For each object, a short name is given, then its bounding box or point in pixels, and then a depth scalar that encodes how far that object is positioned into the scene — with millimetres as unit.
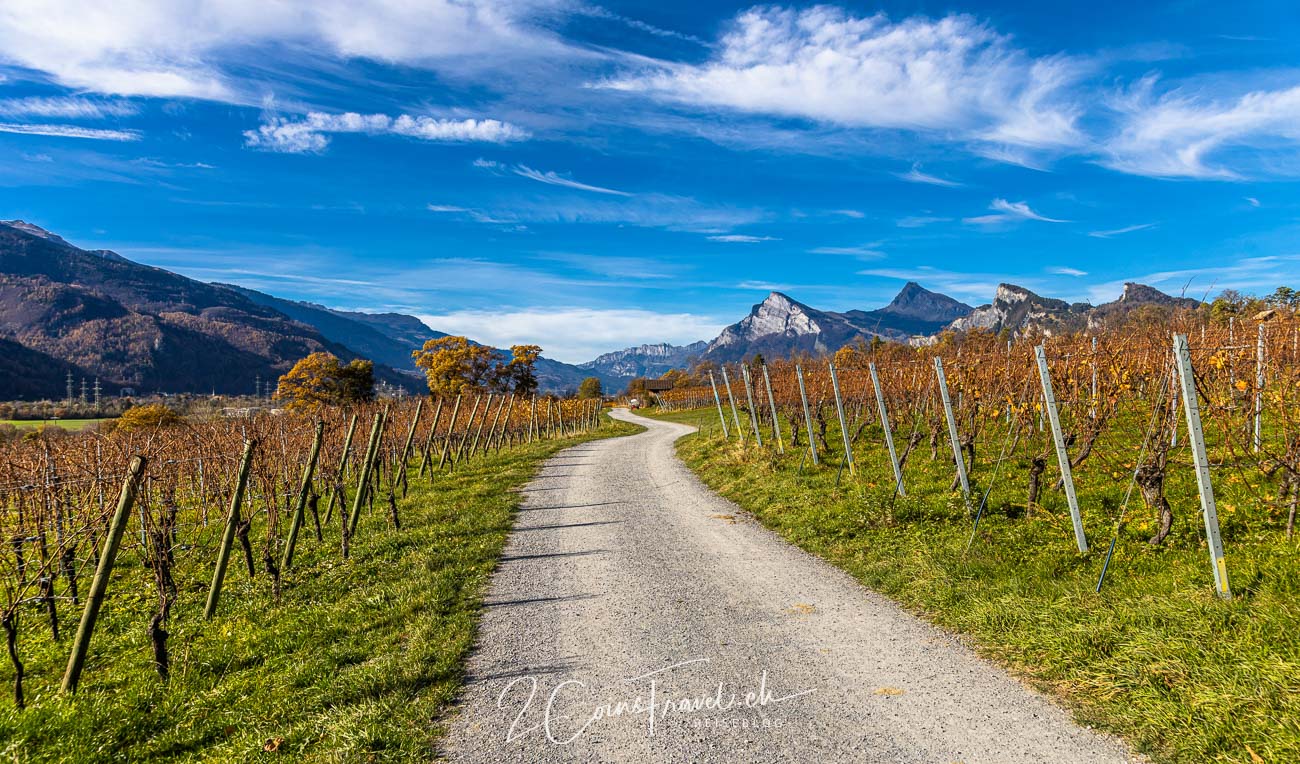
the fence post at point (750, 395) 17888
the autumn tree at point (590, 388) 91362
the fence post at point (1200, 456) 5031
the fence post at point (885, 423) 9961
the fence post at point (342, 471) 8998
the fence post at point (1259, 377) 5766
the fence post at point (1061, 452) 6500
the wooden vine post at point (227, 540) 6895
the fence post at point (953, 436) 8469
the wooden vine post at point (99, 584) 5016
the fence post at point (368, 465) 10250
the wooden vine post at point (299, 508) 8398
